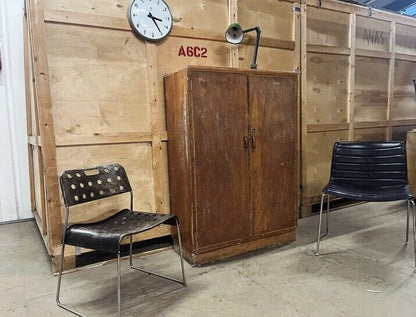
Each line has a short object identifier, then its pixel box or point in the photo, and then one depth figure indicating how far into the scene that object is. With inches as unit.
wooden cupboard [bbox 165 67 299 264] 84.7
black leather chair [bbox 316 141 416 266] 93.2
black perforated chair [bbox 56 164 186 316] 62.7
